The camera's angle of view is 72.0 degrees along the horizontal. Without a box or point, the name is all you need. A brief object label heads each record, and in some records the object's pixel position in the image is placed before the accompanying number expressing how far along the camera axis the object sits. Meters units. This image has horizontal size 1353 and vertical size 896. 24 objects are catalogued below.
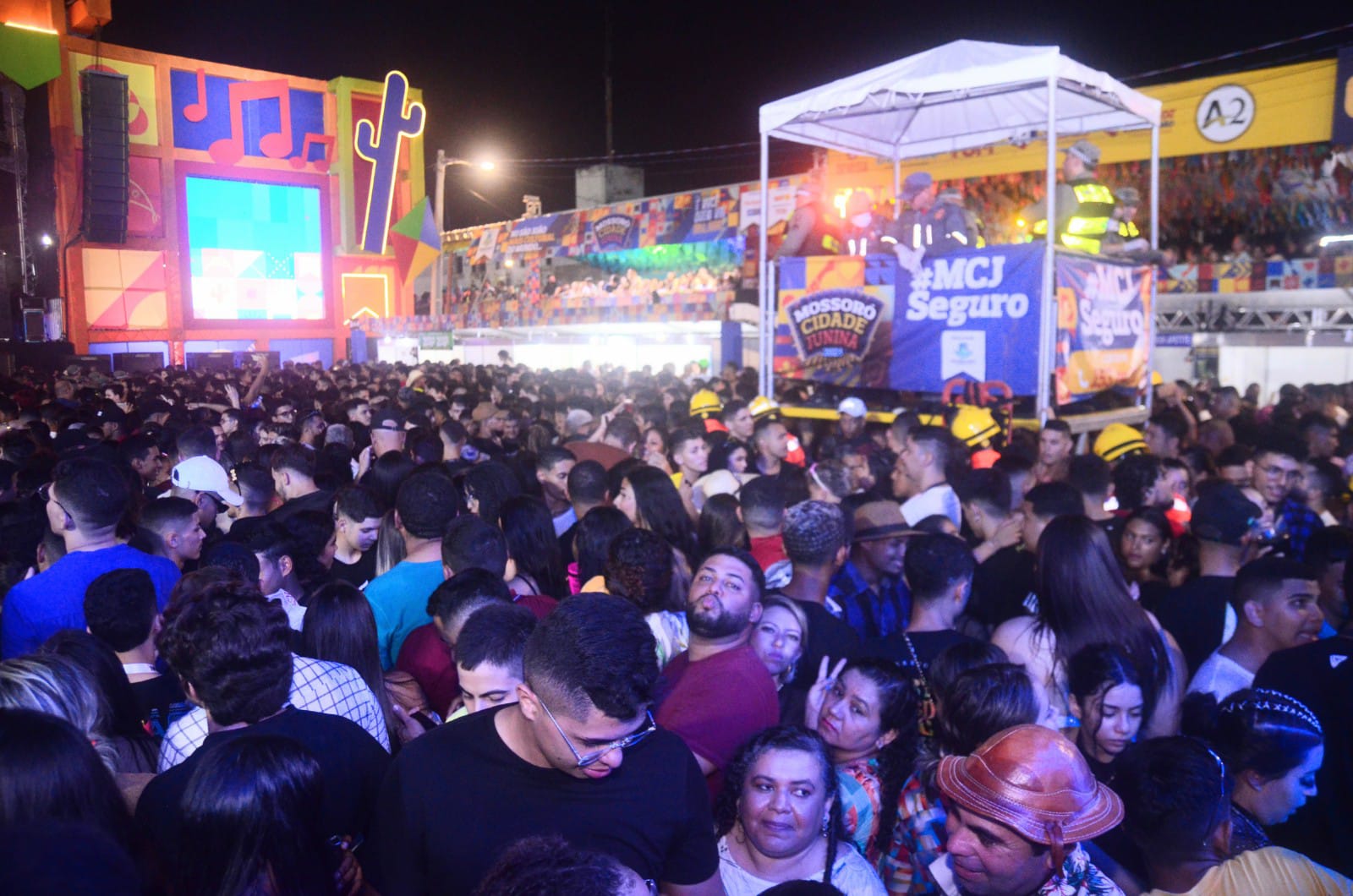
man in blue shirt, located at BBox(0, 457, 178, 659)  3.72
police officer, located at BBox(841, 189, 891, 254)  9.85
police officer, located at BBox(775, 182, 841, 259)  10.11
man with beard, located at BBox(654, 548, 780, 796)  2.82
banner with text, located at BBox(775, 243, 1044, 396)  8.28
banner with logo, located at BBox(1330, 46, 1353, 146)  14.25
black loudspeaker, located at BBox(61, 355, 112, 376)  20.64
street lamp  28.62
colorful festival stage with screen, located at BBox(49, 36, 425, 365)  25.94
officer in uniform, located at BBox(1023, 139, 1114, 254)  9.07
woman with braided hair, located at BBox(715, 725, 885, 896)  2.44
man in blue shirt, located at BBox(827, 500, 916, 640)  4.39
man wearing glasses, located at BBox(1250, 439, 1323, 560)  5.07
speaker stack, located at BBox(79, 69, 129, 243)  24.53
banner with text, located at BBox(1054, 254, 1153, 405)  8.39
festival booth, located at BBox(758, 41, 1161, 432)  8.20
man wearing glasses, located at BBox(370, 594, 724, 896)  1.93
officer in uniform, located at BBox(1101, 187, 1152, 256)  9.92
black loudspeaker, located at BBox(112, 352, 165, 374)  24.06
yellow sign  14.93
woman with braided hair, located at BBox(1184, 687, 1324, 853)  2.68
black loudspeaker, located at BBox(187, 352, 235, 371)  24.19
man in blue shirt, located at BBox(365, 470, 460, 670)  4.11
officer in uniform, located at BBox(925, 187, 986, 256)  8.77
